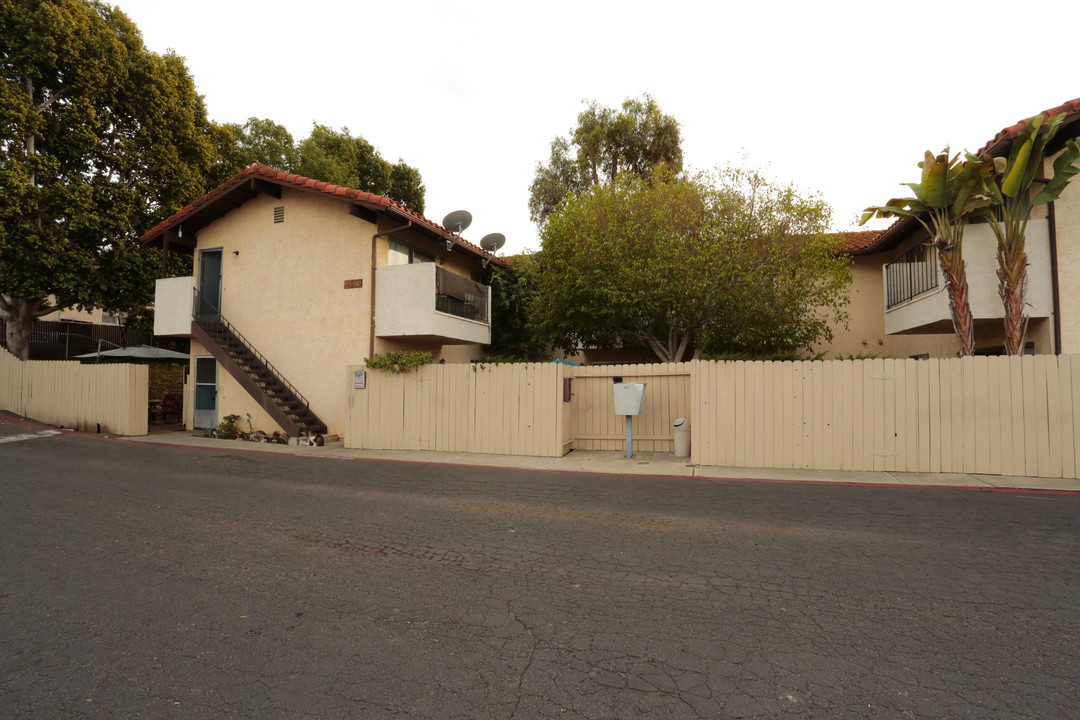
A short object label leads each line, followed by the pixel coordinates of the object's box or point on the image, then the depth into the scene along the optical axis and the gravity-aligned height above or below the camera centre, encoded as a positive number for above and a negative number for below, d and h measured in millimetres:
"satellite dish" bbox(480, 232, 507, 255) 19047 +4902
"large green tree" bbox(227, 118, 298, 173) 27062 +11559
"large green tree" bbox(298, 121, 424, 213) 25328 +10854
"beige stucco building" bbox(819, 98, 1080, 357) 11188 +2436
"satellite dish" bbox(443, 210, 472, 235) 16688 +4909
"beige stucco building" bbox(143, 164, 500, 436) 14656 +2522
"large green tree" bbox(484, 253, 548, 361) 19250 +2625
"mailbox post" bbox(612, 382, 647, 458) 11398 -89
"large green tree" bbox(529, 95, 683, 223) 26875 +11616
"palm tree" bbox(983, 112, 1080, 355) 10536 +3689
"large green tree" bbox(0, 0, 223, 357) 17109 +7652
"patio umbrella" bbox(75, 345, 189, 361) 17344 +1049
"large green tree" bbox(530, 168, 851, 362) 15094 +3444
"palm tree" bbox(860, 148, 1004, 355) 11172 +3852
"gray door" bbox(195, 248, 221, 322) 16797 +3075
